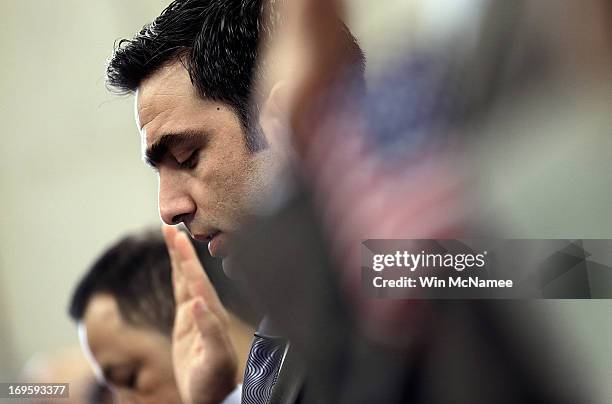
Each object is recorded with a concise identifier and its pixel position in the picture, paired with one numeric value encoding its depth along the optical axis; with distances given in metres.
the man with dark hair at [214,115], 2.76
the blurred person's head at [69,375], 2.80
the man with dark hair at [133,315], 2.80
